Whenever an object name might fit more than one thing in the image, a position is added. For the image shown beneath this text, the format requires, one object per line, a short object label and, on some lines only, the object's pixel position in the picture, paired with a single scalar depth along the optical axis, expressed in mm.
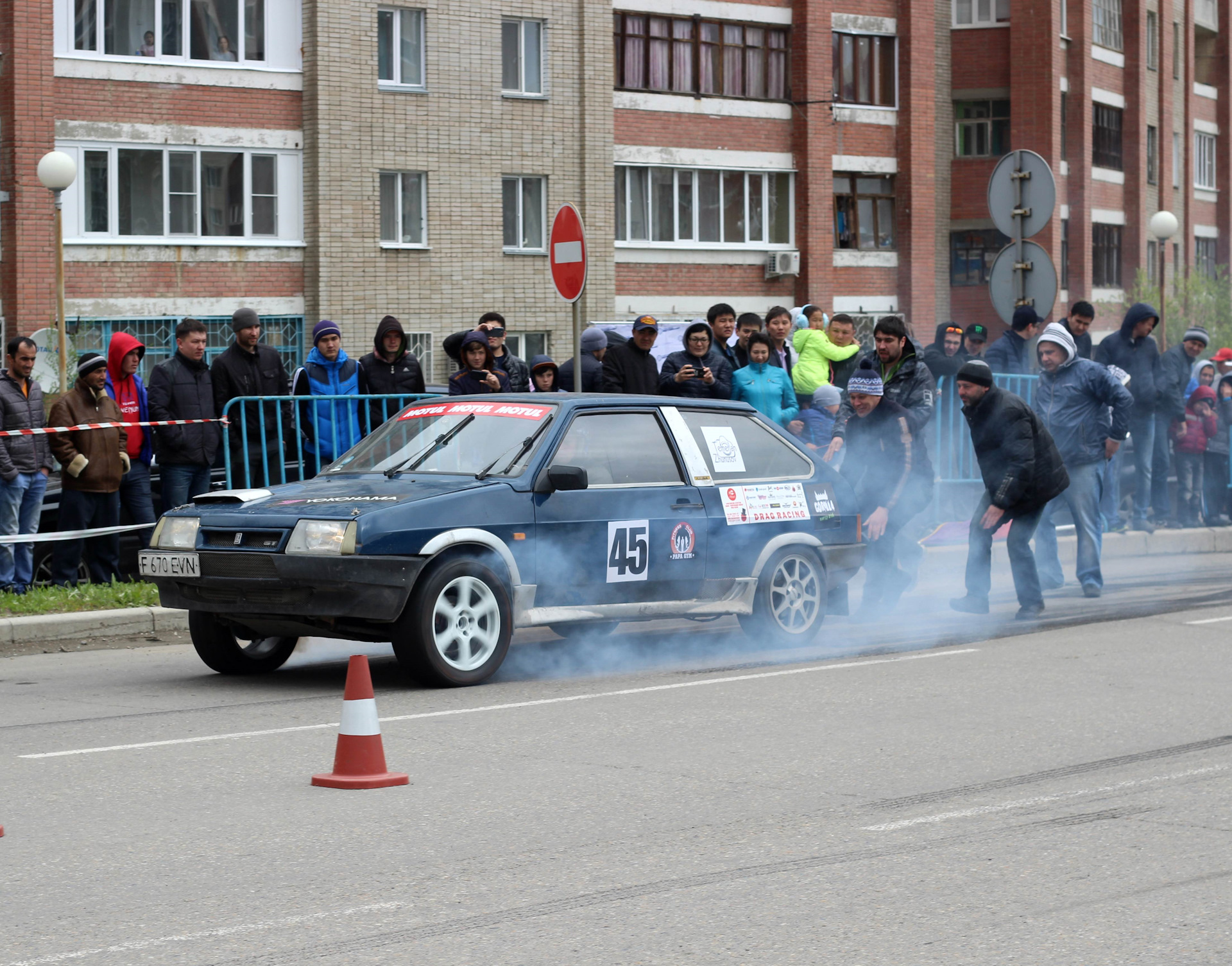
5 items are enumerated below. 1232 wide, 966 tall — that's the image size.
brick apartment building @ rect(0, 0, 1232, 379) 29547
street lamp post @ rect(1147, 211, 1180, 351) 34125
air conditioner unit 38844
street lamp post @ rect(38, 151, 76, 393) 21625
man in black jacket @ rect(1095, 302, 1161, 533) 17578
